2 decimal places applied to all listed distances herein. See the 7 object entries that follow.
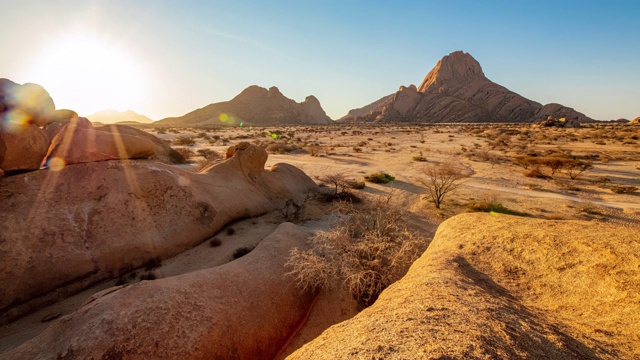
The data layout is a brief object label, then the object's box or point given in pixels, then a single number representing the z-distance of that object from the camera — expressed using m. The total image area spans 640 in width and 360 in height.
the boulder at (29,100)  7.92
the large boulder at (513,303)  3.00
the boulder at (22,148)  7.67
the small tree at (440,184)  14.98
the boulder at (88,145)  8.79
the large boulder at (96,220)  6.70
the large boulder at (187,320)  4.21
